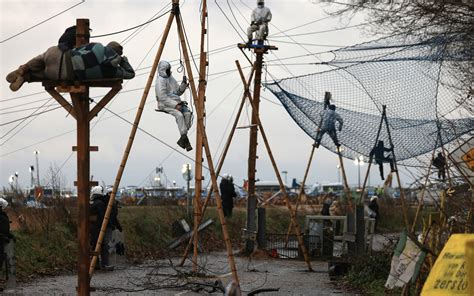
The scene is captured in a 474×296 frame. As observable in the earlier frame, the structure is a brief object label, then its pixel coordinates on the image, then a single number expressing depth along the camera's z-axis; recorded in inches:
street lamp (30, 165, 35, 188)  2347.4
